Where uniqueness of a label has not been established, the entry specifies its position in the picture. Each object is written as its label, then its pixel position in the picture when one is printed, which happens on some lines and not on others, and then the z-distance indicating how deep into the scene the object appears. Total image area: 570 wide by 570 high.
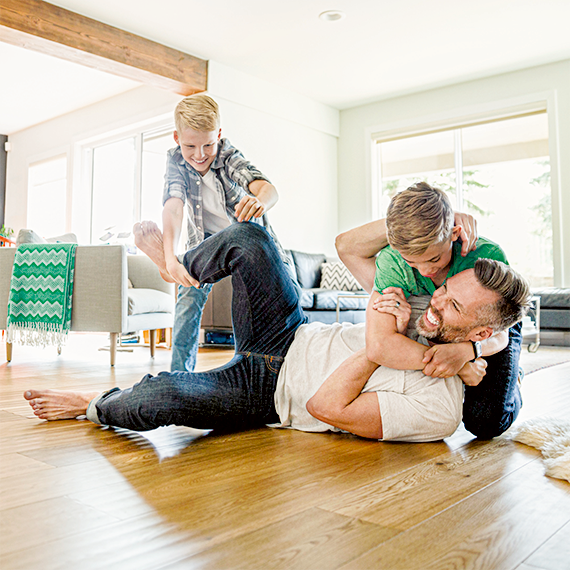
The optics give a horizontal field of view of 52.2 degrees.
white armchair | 3.54
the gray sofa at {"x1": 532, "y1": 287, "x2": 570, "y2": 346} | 5.18
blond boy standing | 2.06
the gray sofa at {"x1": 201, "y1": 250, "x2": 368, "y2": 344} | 5.21
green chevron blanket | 3.58
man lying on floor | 1.48
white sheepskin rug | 1.33
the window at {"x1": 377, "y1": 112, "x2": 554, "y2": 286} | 6.28
